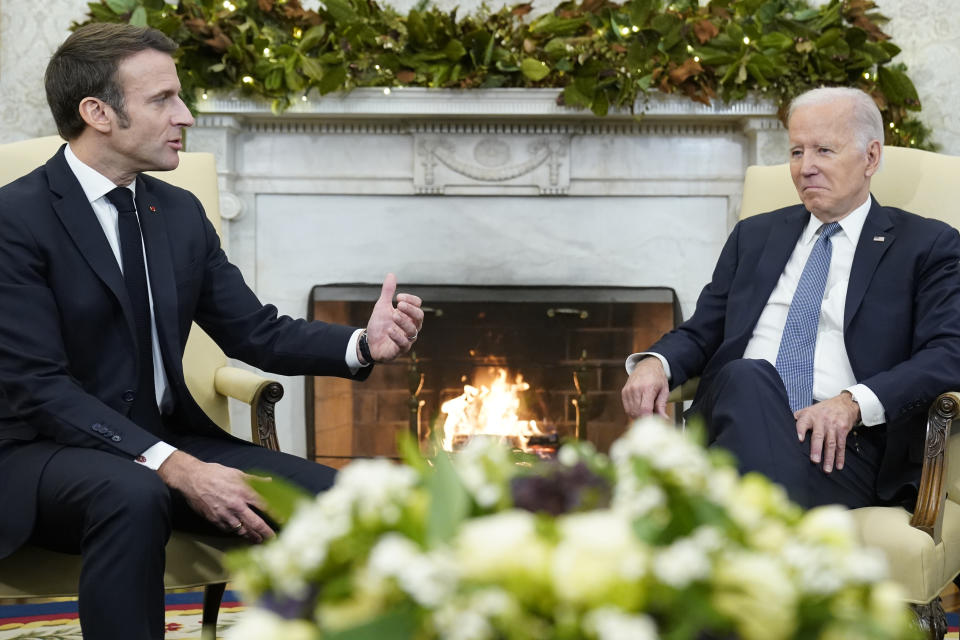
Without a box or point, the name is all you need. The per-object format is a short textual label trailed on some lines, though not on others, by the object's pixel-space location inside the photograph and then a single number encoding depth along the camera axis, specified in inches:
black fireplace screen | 144.5
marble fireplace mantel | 141.3
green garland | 126.6
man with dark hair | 60.3
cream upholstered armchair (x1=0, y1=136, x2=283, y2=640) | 65.3
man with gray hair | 71.7
